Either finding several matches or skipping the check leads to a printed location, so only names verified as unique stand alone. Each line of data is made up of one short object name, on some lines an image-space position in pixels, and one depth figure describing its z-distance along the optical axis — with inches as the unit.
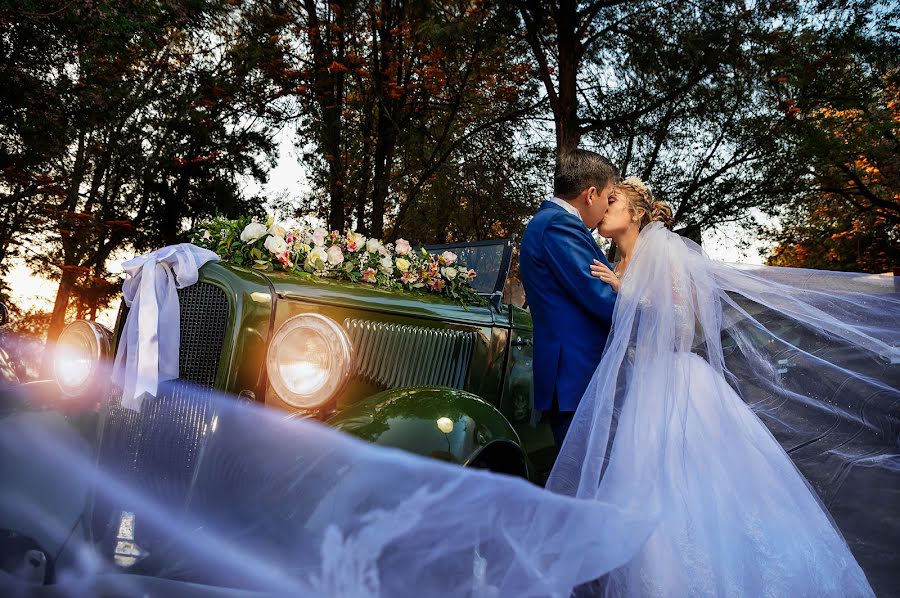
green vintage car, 96.9
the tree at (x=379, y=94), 480.1
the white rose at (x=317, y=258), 132.4
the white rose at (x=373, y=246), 149.5
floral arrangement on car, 130.6
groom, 110.5
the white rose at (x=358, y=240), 146.7
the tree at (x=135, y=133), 347.9
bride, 77.7
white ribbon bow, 105.5
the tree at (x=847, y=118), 441.1
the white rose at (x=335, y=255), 135.9
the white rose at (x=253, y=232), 129.5
